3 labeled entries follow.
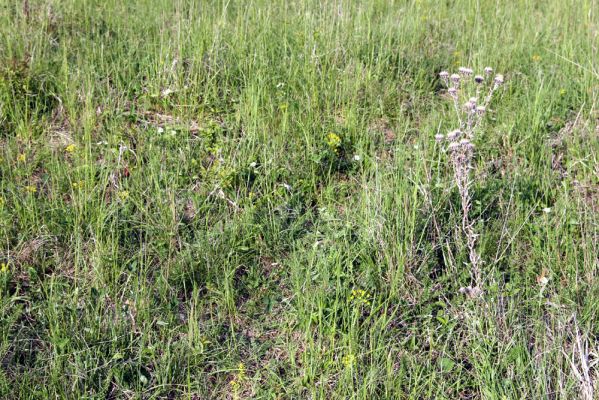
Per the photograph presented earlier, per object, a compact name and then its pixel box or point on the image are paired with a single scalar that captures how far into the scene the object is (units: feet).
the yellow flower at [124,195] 11.55
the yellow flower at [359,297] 9.78
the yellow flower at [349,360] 8.93
